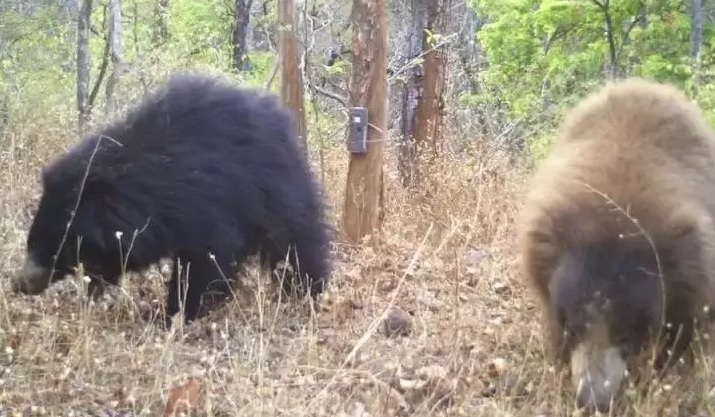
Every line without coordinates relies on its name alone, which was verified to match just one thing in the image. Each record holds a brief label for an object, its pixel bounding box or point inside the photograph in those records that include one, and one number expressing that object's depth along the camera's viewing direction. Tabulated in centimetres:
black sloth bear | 509
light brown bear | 375
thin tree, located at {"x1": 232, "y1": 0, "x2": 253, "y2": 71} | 1753
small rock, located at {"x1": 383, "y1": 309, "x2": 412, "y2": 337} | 534
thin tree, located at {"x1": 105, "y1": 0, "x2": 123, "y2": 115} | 1012
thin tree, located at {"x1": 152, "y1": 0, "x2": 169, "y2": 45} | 1278
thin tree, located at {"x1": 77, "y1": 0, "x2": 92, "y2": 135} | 985
